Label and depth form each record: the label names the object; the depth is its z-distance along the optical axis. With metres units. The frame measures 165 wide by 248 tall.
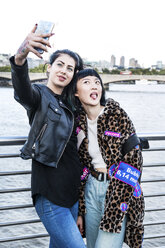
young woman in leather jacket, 1.93
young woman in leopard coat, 2.10
